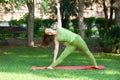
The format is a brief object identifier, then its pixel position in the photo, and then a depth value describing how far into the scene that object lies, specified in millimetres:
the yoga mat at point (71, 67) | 9968
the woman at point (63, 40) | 9932
